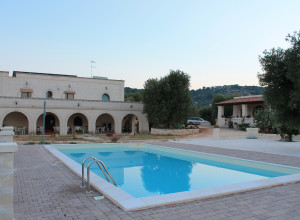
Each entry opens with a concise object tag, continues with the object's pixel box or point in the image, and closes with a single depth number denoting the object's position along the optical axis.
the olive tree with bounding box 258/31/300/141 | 11.02
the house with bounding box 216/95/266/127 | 28.03
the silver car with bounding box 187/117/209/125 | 36.35
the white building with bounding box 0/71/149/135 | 23.02
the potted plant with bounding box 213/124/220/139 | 20.18
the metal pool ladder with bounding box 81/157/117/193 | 5.20
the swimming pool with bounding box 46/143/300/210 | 4.81
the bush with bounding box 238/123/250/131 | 26.36
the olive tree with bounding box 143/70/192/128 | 25.16
